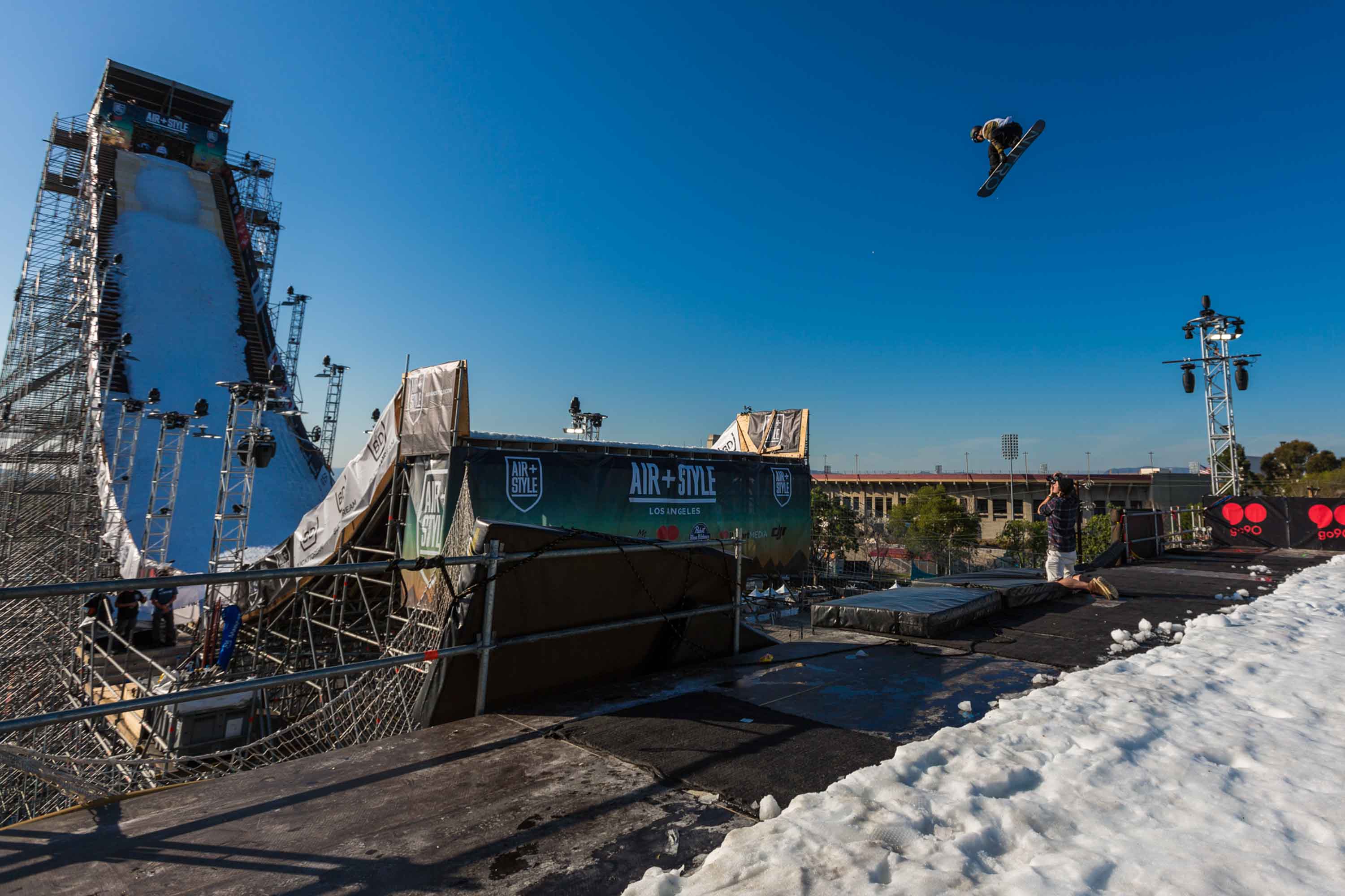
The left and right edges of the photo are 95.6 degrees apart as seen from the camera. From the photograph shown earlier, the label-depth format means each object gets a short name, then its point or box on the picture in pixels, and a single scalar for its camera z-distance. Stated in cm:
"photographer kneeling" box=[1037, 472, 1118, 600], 967
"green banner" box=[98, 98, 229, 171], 4588
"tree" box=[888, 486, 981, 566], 5172
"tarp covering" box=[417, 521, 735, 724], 433
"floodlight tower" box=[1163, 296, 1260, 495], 2198
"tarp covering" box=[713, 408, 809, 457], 2500
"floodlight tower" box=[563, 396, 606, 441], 2380
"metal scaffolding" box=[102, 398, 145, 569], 2016
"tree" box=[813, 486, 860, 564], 4697
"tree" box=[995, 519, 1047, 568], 4231
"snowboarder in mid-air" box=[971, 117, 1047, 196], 894
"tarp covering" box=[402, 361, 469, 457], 1119
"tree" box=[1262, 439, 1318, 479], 5250
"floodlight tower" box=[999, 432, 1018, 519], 8025
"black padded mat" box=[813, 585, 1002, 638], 688
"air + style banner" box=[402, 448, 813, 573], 1163
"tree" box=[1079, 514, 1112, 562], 3628
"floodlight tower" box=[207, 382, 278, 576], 1556
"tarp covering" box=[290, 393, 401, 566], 1055
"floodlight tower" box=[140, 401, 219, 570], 1800
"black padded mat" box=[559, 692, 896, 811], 319
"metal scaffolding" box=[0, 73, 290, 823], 1152
